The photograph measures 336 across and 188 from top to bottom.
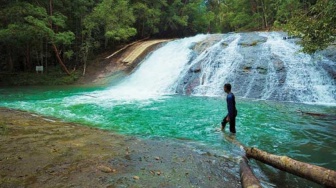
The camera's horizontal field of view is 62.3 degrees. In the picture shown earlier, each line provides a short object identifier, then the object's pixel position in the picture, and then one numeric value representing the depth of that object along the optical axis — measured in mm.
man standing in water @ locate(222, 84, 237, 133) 7223
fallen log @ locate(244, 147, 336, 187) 3602
